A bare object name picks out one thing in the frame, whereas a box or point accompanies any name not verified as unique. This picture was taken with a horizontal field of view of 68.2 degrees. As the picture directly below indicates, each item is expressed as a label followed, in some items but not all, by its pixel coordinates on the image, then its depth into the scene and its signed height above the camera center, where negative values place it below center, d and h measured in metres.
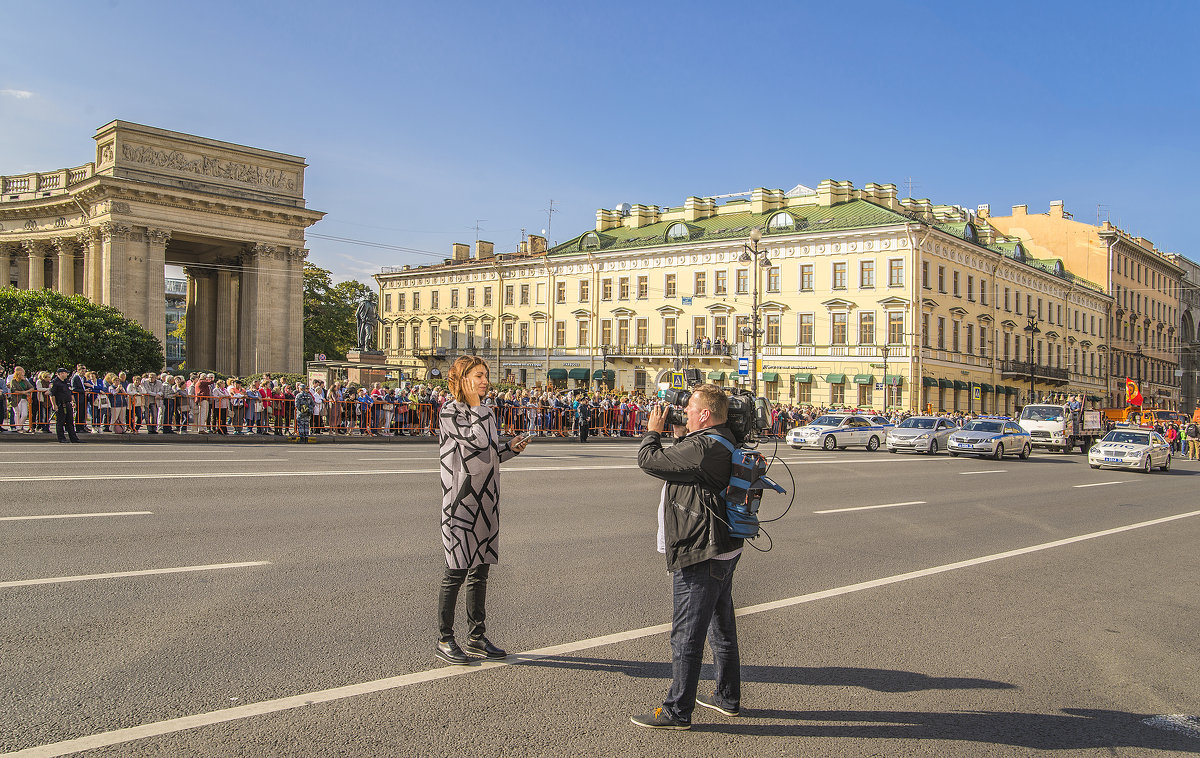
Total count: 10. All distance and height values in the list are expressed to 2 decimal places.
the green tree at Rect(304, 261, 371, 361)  81.19 +6.57
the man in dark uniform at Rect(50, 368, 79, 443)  19.88 -0.45
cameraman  4.49 -0.78
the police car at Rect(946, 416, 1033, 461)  29.55 -1.44
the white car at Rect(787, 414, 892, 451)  33.16 -1.47
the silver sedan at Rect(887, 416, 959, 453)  31.19 -1.39
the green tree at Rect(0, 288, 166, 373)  40.66 +2.32
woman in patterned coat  5.34 -0.76
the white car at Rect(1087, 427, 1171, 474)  25.84 -1.54
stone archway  49.66 +9.12
